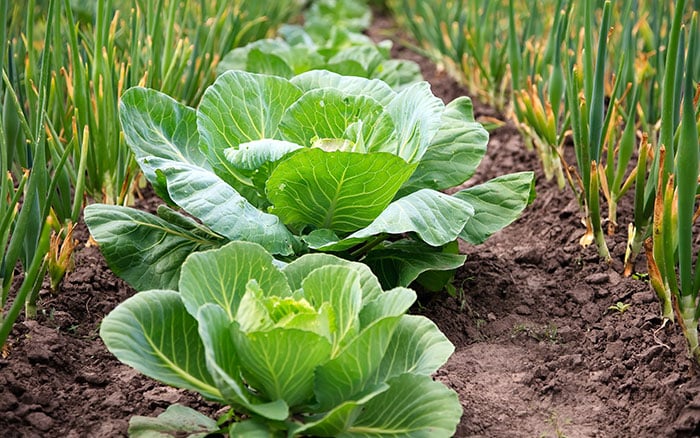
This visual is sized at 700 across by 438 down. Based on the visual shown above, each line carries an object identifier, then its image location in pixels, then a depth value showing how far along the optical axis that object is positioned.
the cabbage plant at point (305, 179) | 1.74
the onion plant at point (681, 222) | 1.52
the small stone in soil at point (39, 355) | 1.62
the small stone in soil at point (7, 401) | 1.46
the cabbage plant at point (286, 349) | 1.29
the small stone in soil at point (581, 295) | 2.02
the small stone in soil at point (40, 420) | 1.46
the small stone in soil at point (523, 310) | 2.00
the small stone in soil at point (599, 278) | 2.07
